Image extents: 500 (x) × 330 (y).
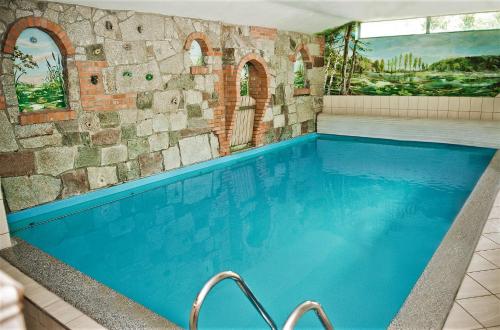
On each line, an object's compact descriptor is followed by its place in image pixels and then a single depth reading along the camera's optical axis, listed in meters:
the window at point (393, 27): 8.82
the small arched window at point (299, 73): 8.96
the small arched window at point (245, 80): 7.71
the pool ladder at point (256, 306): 1.52
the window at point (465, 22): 8.05
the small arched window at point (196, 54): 6.36
